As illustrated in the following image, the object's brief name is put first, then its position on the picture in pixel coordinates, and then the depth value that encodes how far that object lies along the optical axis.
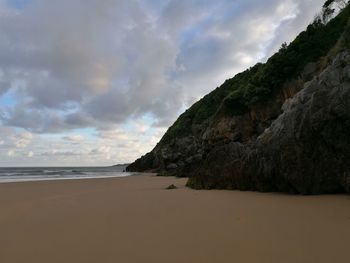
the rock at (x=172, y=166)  37.59
